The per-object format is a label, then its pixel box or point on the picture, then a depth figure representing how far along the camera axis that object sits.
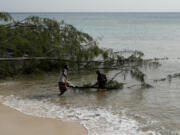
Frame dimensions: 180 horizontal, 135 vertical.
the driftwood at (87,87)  14.10
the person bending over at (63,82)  12.98
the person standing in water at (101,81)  13.92
